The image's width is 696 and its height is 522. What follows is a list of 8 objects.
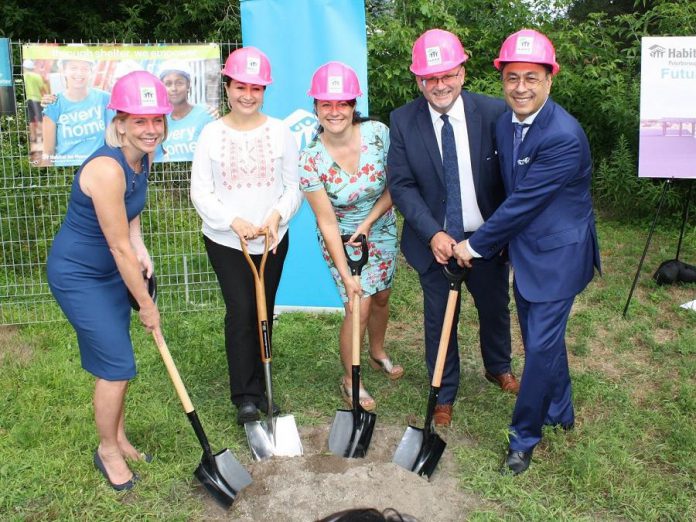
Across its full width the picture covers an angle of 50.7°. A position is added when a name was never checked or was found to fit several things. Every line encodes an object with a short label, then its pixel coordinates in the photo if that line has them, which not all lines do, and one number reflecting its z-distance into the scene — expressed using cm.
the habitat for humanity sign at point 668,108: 536
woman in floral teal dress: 357
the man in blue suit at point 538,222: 317
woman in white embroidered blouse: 366
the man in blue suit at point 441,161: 345
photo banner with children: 507
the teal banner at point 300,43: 496
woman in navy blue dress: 302
